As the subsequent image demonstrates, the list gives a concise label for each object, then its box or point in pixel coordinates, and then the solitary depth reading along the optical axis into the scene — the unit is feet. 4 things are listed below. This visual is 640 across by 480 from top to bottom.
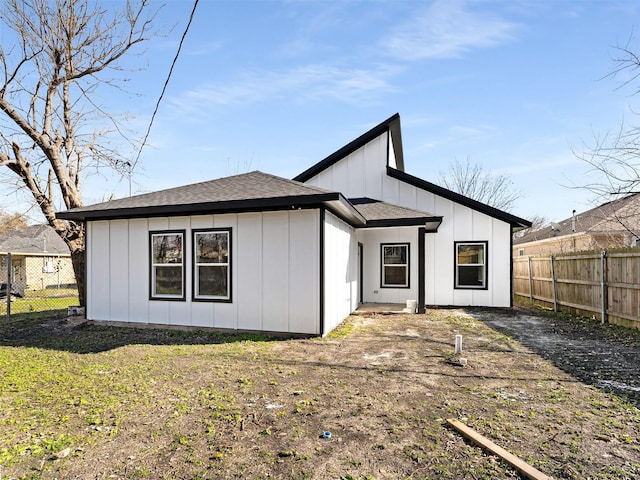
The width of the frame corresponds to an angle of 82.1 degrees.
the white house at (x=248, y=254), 23.08
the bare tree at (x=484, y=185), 102.94
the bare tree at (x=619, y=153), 28.58
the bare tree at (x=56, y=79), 35.68
